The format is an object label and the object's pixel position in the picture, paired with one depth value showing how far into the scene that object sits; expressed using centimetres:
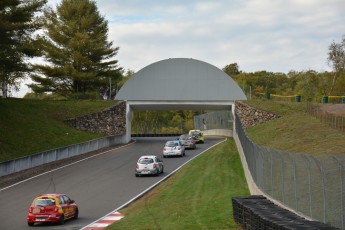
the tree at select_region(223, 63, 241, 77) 19125
